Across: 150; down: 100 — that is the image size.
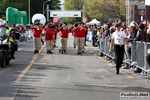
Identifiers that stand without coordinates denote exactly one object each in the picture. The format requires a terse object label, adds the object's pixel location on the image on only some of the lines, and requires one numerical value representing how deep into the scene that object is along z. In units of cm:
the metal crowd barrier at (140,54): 1334
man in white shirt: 1416
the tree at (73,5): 11794
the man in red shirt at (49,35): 2452
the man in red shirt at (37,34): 2447
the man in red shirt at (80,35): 2400
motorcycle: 1608
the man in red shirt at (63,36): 2458
